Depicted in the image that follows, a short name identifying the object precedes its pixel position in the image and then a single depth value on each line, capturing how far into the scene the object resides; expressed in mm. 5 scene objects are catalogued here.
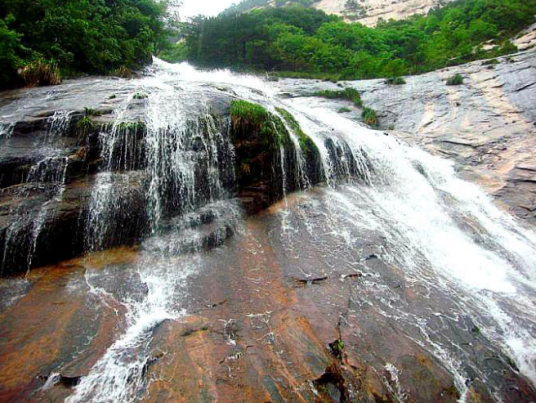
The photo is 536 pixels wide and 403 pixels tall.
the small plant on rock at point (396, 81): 22873
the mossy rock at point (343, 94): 22281
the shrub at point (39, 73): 12484
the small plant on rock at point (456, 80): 19922
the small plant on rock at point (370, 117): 18953
